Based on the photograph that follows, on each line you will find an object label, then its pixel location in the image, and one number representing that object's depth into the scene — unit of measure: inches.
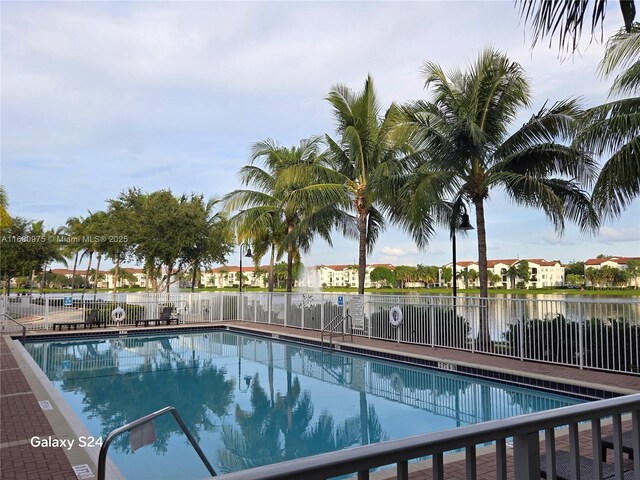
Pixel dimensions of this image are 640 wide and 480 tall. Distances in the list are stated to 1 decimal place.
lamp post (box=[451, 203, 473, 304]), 505.4
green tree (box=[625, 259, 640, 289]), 3456.0
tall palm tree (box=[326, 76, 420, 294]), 677.9
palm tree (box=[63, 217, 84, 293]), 1680.9
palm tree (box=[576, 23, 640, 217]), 328.8
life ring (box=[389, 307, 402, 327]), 554.3
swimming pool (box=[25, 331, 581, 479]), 272.4
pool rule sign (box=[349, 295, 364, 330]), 615.2
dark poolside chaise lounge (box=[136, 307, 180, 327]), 814.4
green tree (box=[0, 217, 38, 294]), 1232.2
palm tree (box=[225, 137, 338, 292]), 830.5
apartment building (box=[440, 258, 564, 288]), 4190.5
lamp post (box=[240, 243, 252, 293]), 960.9
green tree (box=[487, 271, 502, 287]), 3922.2
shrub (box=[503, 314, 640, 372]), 361.1
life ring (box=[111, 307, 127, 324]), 781.9
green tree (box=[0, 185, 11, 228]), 711.7
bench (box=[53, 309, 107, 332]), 747.9
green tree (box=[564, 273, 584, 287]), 3969.0
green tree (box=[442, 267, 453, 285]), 4331.2
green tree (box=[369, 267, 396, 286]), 4478.3
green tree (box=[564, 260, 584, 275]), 4155.5
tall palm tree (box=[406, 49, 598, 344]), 472.1
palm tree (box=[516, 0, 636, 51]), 101.1
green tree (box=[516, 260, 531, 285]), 4125.0
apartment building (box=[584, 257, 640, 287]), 3499.0
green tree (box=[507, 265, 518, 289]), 4018.5
